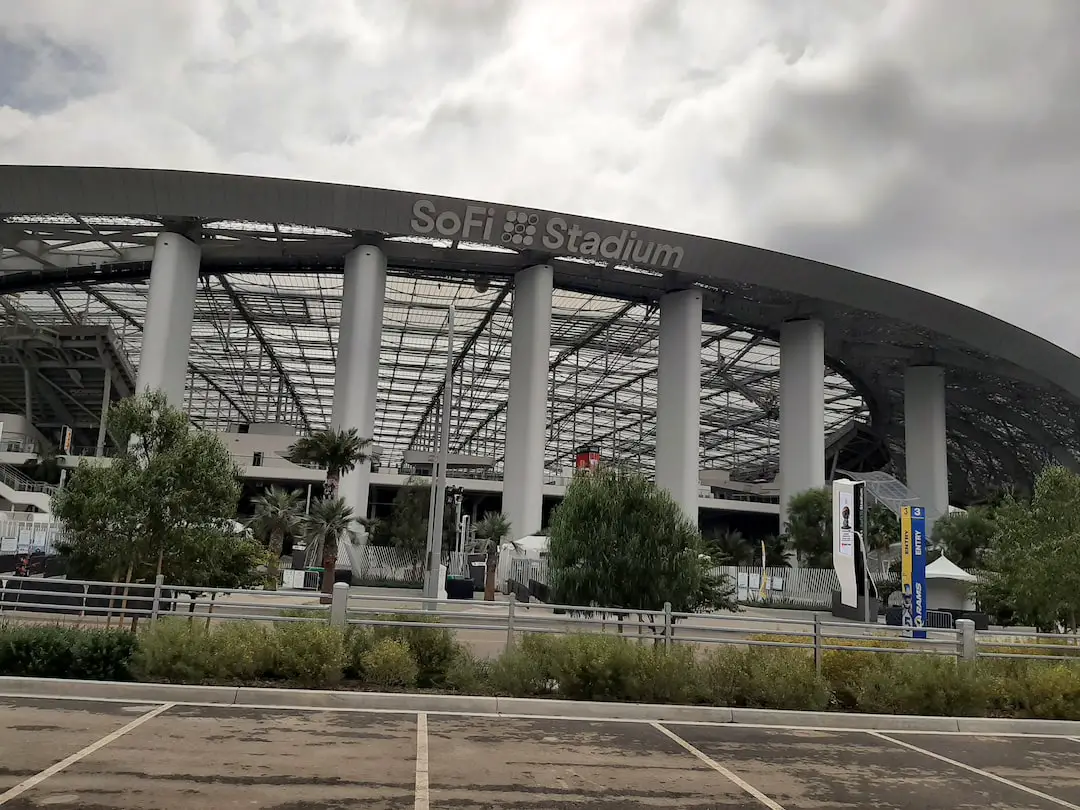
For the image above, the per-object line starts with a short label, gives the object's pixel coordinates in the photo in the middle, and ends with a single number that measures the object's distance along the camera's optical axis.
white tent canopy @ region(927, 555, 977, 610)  30.25
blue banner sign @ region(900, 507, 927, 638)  22.78
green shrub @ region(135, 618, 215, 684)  12.05
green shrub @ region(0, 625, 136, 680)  12.03
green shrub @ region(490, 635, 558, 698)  12.82
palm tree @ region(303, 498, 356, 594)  32.88
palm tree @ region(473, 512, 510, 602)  40.59
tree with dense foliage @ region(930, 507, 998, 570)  43.45
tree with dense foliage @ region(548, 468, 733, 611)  18.56
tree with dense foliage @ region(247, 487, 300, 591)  41.09
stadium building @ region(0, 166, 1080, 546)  42.12
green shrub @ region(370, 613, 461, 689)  13.29
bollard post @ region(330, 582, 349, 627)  13.86
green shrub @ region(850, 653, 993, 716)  13.18
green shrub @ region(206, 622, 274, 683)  12.20
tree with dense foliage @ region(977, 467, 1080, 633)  19.45
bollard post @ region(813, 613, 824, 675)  13.84
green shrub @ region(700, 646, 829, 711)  13.03
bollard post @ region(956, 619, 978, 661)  14.81
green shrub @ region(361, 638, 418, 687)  12.74
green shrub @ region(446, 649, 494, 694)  12.90
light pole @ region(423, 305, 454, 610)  27.77
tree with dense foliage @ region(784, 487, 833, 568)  46.19
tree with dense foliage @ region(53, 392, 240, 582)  15.84
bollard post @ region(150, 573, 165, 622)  13.32
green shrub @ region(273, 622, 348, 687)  12.41
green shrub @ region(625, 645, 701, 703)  12.86
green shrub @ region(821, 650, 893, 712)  13.59
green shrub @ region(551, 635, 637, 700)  12.76
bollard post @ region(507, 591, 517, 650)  14.05
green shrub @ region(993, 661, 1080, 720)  13.62
